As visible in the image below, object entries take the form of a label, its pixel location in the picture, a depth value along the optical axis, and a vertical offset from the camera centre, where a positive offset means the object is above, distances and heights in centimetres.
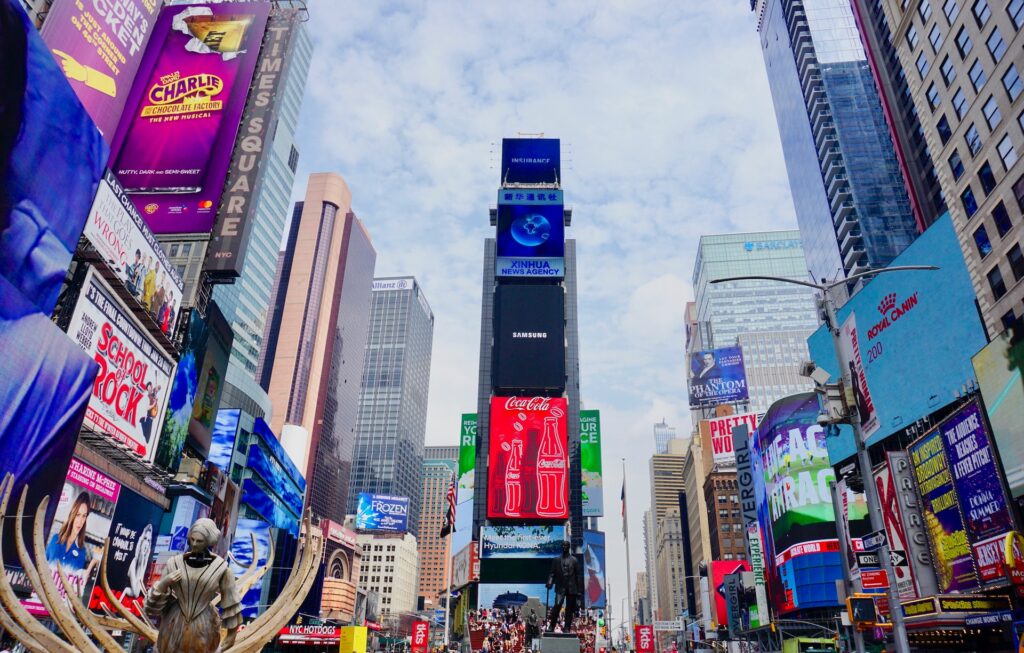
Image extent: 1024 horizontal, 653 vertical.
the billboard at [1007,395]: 2884 +991
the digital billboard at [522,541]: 7281 +914
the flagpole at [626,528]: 4804 +710
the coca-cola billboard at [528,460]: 7312 +1739
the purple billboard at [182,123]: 4184 +2864
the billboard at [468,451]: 10319 +2531
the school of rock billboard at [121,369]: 3303 +1258
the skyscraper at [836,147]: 9588 +6947
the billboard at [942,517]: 3216 +566
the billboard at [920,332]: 3828 +1720
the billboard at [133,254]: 3288 +1789
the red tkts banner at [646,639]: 4448 -6
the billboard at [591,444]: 10738 +2778
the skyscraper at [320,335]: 17225 +7117
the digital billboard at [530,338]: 8188 +3317
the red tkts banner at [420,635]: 5353 -6
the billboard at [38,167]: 2592 +1713
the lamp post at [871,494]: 1130 +248
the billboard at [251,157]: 4388 +2879
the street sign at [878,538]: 1234 +170
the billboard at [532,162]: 9538 +6031
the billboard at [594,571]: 10638 +963
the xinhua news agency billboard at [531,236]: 8625 +4619
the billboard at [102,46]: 3625 +2964
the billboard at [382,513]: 13588 +2212
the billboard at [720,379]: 11269 +3920
